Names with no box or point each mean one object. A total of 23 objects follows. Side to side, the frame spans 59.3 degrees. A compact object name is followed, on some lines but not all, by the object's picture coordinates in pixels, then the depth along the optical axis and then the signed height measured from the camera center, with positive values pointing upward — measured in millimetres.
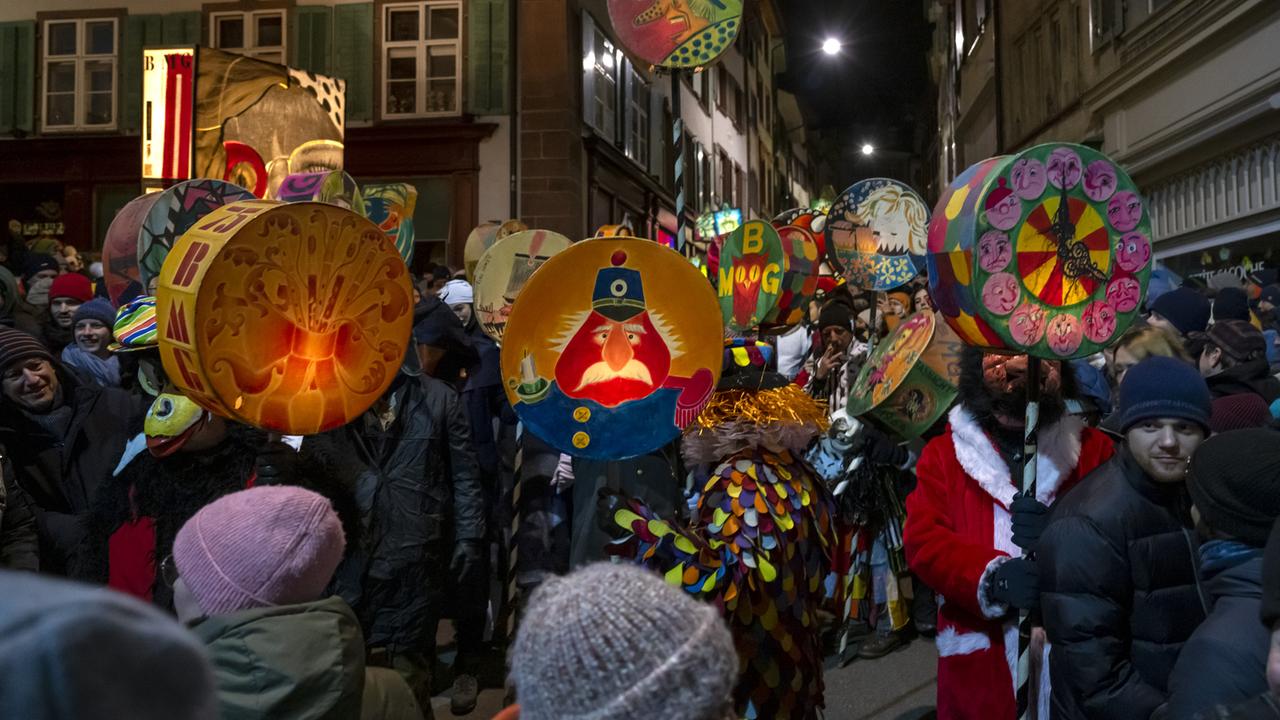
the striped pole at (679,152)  4441 +962
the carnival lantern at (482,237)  8320 +1260
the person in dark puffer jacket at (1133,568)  2863 -463
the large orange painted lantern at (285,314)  2896 +228
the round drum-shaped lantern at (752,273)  7602 +824
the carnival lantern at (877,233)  8391 +1214
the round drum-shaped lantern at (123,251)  4668 +612
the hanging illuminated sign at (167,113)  8008 +2244
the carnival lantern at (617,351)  3500 +137
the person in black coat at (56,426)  4328 -111
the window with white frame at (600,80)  18703 +5537
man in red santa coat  3750 -397
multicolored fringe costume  3260 -429
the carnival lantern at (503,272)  5375 +594
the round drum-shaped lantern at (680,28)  4676 +1530
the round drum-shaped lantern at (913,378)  5348 +69
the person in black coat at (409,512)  4484 -490
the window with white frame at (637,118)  22172 +5616
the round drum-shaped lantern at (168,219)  4098 +660
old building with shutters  17703 +4938
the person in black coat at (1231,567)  2074 -358
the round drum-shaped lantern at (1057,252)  3467 +438
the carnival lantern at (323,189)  5234 +985
